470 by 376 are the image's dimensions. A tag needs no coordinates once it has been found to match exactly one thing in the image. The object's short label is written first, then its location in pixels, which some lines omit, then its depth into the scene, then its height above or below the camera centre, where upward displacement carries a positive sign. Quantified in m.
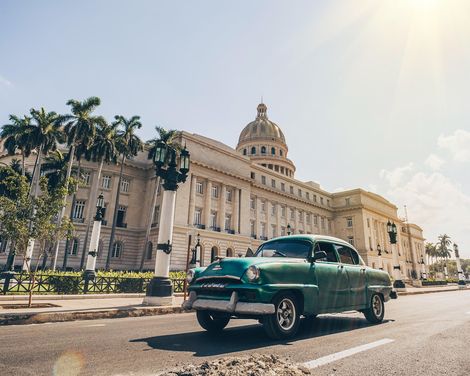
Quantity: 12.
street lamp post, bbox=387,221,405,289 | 24.78 +1.85
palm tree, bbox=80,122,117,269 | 34.98 +14.28
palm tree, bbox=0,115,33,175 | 33.47 +14.96
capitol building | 39.03 +10.35
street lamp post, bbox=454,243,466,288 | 39.67 +2.38
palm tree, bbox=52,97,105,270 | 32.94 +15.61
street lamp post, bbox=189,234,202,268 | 23.22 +1.02
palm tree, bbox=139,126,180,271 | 36.58 +16.07
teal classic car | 4.92 -0.11
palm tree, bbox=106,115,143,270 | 36.88 +16.25
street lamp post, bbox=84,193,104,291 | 20.30 +2.45
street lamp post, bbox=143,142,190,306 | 11.27 +1.78
